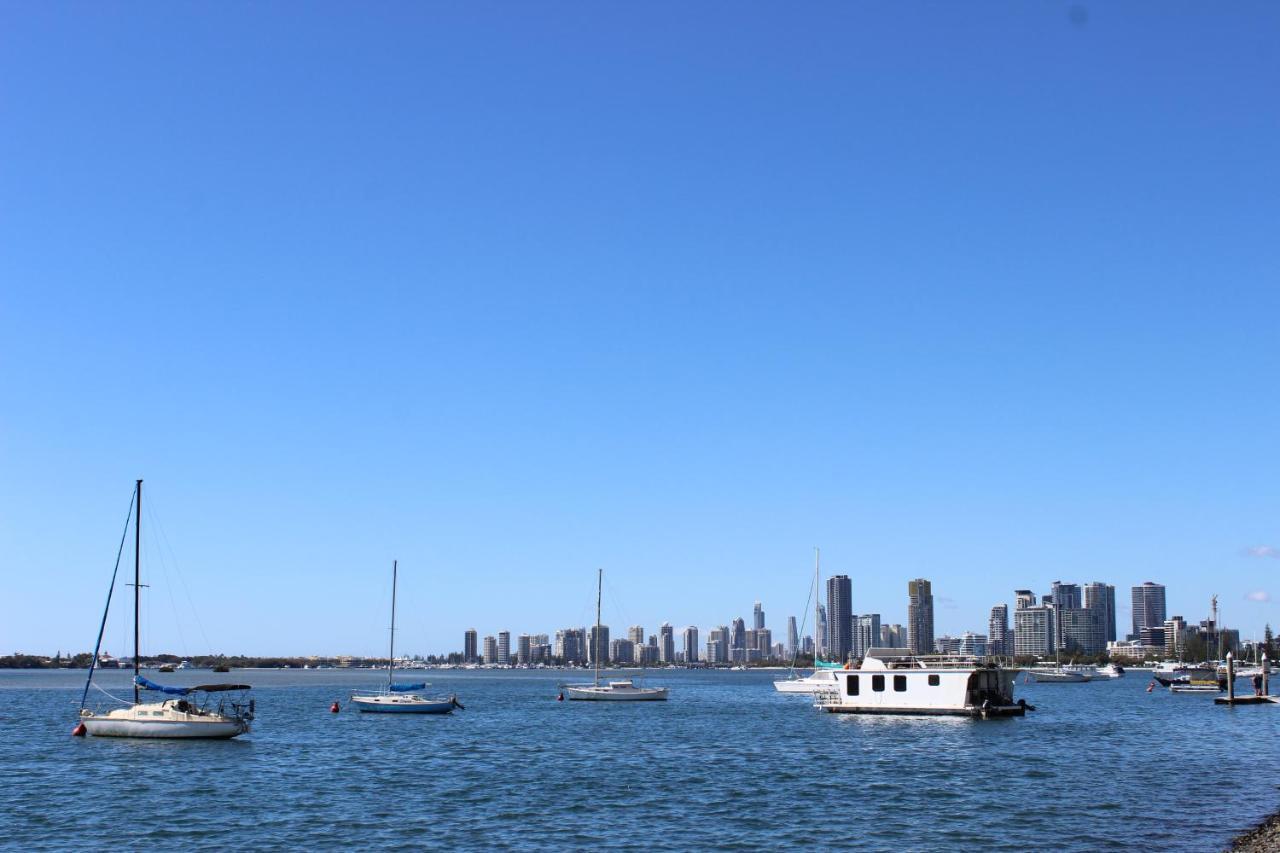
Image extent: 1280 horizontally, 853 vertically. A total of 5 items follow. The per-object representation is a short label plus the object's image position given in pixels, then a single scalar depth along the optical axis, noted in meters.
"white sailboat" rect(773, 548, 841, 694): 134.12
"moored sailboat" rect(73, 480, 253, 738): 68.38
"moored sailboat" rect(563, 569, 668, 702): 131.12
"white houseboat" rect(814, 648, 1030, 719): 86.25
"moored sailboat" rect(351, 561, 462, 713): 104.00
